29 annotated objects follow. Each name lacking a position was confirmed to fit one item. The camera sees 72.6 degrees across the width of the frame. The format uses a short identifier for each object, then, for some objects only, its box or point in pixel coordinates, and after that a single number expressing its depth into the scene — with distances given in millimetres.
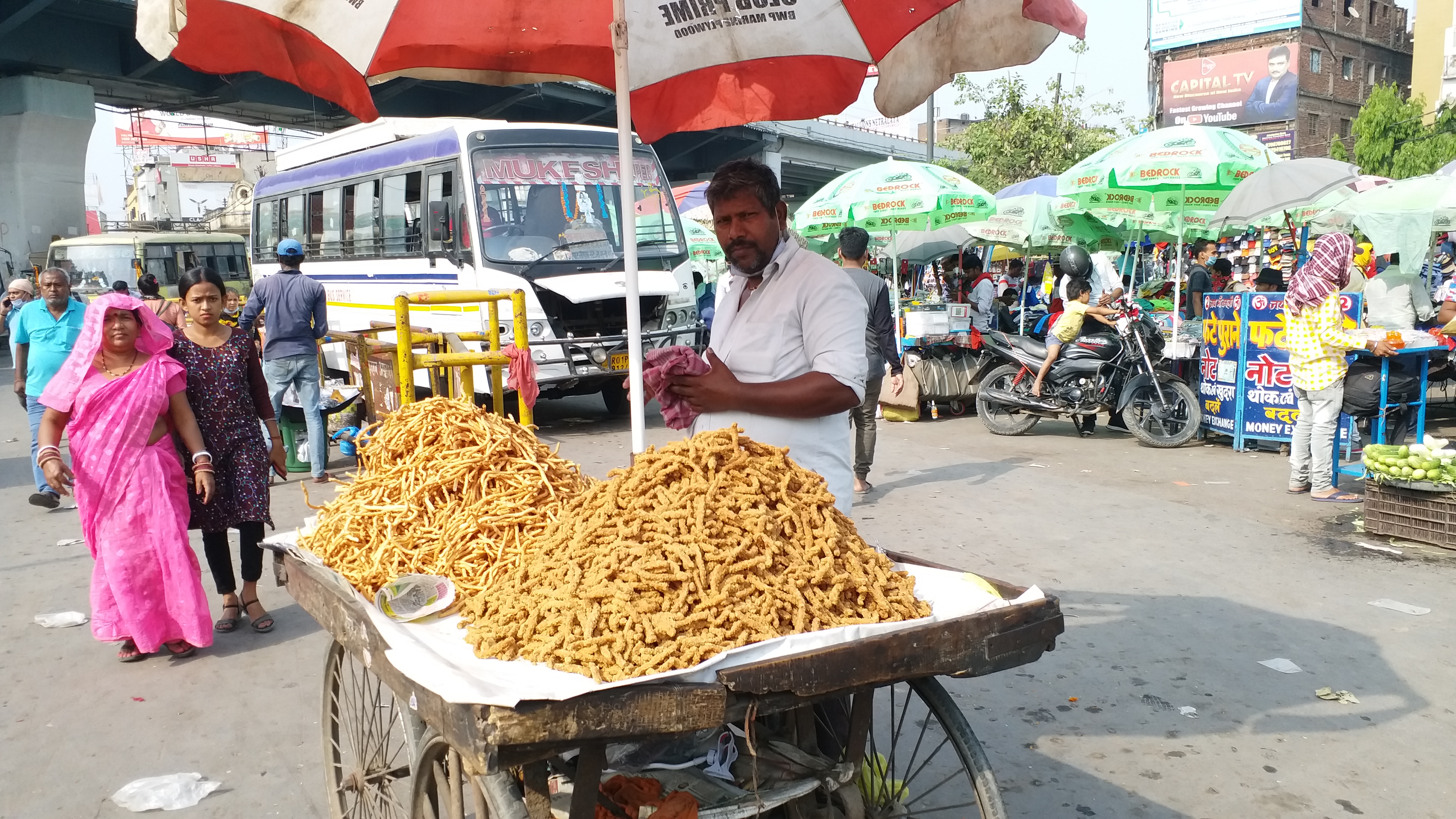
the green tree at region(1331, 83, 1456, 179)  31578
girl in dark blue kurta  4871
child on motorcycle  9844
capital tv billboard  48031
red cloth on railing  4648
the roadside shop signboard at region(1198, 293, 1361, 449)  8484
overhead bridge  22922
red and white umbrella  3211
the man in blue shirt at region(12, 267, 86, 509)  7453
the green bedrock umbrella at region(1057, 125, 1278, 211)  9758
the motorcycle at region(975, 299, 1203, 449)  9344
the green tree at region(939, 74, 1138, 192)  25438
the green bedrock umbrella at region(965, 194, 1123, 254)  16719
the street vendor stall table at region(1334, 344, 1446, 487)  7453
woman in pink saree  4391
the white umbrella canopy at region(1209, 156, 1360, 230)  10094
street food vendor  2746
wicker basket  5887
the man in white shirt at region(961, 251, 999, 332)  13578
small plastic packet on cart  2344
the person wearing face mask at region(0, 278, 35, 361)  11227
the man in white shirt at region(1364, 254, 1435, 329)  10703
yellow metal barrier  4508
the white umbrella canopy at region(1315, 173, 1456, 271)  10898
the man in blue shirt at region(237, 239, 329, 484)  8352
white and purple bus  10477
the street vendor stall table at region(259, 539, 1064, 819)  1781
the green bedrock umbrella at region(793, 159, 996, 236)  11906
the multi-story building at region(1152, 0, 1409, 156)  48031
